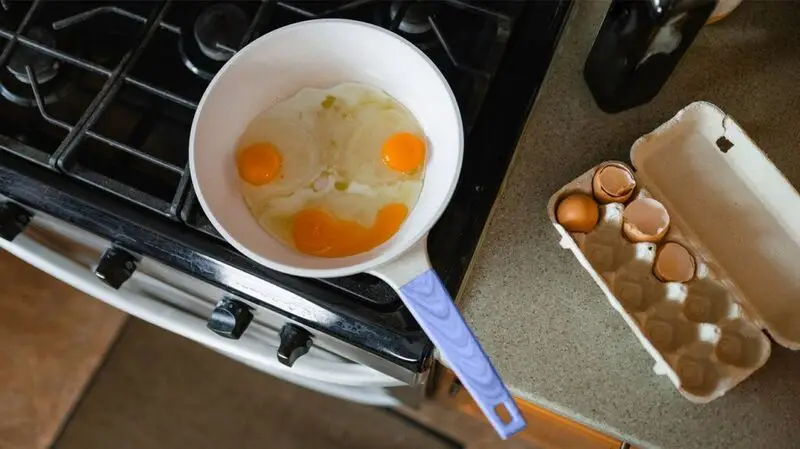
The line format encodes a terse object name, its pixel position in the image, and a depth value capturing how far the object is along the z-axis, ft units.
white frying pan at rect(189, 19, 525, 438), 1.84
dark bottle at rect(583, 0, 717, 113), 1.88
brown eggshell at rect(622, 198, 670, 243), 2.06
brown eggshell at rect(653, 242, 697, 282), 2.06
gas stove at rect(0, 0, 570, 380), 2.16
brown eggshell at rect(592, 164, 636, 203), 2.08
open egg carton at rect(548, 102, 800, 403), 2.04
